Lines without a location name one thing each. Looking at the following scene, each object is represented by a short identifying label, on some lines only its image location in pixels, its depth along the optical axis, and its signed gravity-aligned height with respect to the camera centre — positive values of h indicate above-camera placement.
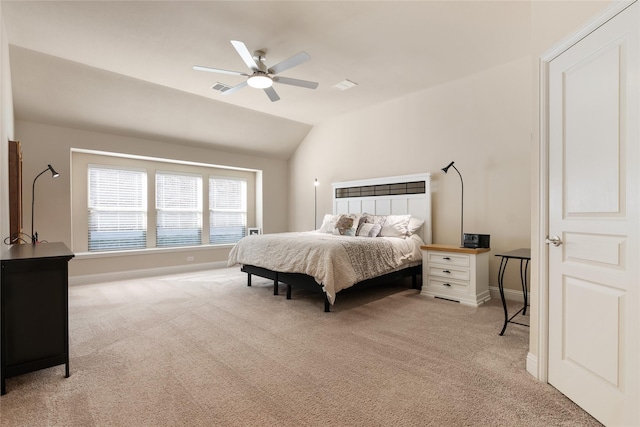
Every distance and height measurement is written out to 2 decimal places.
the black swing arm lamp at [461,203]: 4.50 +0.13
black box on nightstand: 4.02 -0.36
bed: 3.62 -0.42
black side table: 2.63 -0.37
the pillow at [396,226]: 4.76 -0.23
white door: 1.53 -0.05
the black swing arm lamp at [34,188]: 4.53 +0.33
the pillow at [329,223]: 5.54 -0.21
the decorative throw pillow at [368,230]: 4.76 -0.27
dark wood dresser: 2.00 -0.66
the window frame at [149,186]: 5.34 +0.50
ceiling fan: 2.97 +1.46
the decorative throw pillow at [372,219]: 4.99 -0.12
